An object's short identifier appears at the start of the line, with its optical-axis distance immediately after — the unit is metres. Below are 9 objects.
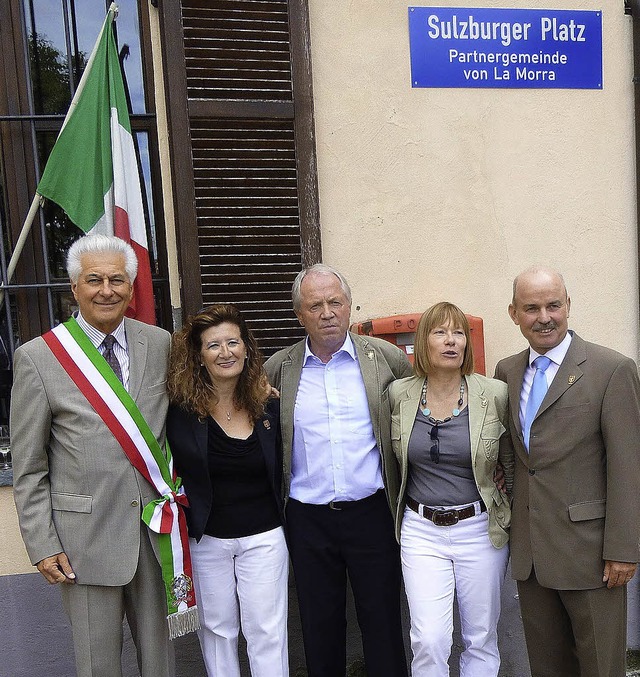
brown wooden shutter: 3.13
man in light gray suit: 2.32
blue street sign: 3.41
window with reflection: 3.28
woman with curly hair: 2.54
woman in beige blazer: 2.54
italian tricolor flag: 3.06
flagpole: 3.09
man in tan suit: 2.37
